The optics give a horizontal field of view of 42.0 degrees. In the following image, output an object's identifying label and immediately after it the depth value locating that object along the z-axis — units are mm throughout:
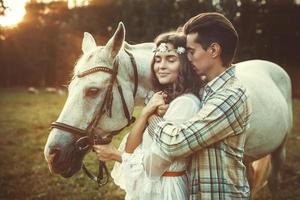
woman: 1699
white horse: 1942
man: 1614
